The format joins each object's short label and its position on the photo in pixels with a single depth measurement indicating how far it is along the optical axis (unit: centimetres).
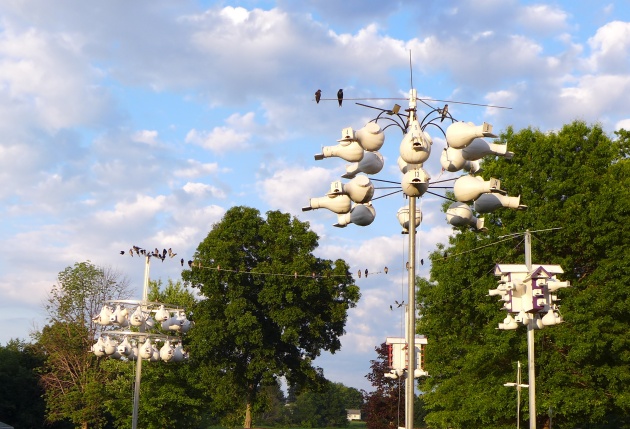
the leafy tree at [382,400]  5975
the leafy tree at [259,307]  5175
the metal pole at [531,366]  1962
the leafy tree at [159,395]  5259
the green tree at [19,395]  6311
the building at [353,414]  18984
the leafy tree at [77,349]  5184
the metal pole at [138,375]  2492
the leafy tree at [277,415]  13670
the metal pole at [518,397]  2995
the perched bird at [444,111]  1241
